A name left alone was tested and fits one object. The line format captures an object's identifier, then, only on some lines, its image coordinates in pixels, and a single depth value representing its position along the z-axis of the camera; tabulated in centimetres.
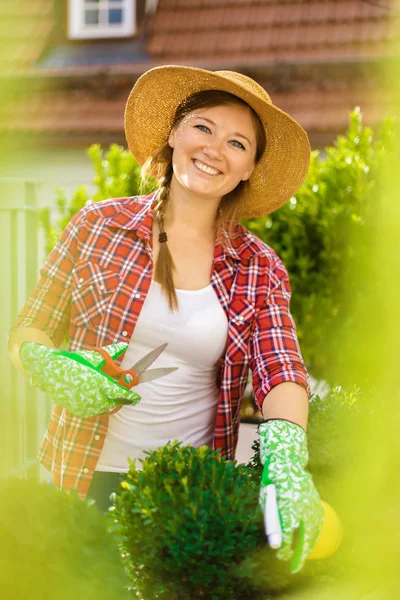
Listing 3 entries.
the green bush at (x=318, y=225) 386
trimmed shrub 262
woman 306
